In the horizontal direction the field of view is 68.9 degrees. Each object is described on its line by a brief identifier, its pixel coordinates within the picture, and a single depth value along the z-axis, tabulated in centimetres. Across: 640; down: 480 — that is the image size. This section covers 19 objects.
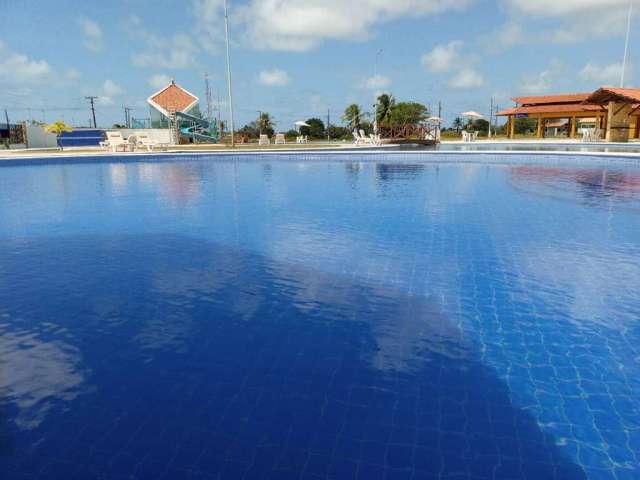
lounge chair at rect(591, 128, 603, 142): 2987
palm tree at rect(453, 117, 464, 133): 6706
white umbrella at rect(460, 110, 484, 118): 3878
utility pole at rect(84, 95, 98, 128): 5535
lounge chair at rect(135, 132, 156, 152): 2575
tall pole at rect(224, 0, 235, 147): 2728
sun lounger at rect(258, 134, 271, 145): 3424
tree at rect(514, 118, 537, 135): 6940
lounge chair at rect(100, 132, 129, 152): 2506
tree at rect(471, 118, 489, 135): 6194
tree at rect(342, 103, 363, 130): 5822
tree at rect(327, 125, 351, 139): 5875
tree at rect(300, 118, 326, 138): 5806
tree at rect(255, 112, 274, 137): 5643
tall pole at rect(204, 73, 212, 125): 5659
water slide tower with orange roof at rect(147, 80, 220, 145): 4289
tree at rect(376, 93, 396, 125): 5128
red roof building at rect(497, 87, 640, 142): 2725
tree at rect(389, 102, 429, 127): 5509
